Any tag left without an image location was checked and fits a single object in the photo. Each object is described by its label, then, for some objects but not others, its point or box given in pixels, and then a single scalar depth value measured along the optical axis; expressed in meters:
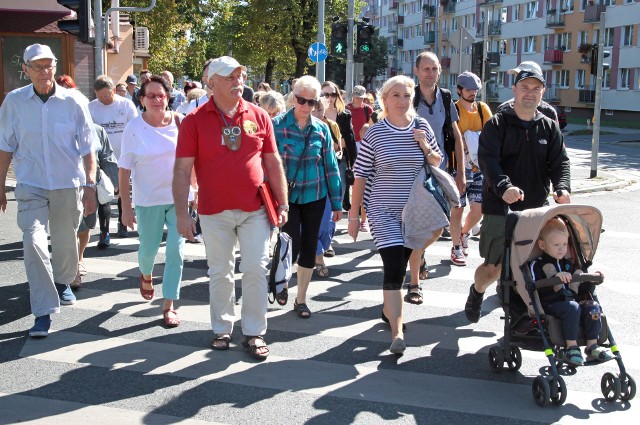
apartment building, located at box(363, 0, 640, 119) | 56.47
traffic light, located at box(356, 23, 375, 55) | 22.05
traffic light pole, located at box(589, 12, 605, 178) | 18.59
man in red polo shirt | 5.74
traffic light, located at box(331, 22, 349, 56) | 23.27
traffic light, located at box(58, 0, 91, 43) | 12.49
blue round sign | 23.47
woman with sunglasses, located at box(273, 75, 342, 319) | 6.96
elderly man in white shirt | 6.27
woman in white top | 6.65
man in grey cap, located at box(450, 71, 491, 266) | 9.23
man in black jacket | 5.99
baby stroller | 5.00
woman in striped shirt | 6.10
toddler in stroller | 5.06
